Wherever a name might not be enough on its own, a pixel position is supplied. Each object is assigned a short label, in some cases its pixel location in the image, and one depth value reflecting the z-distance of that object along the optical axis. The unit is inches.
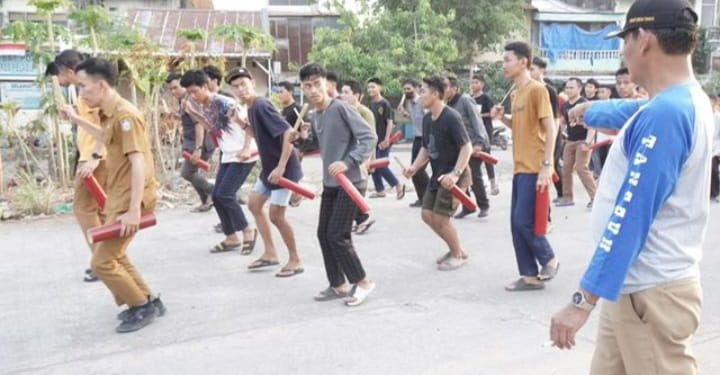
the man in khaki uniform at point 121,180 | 162.4
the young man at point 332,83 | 254.2
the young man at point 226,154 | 240.7
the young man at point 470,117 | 293.1
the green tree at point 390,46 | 727.7
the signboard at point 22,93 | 570.1
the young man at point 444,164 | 213.9
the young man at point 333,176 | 184.1
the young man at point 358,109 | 279.9
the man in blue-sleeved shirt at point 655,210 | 73.0
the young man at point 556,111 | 241.0
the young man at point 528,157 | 189.8
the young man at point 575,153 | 323.6
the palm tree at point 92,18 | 365.4
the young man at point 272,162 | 207.9
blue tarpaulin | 963.3
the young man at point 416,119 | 313.1
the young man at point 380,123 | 367.6
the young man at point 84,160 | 198.4
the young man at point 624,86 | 296.4
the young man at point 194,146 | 291.3
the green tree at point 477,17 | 814.5
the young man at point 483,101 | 366.6
